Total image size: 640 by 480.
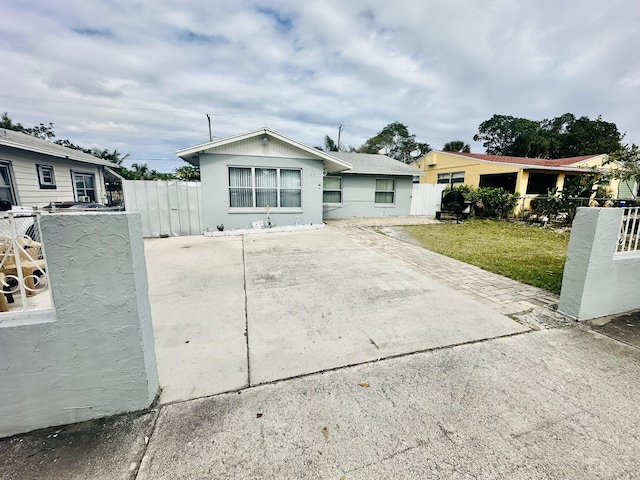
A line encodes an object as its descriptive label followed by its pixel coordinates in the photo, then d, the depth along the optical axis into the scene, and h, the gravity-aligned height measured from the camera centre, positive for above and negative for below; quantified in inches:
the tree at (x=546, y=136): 1389.0 +360.9
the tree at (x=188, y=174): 629.9 +50.0
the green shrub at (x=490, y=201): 551.5 -6.2
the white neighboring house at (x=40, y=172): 333.4 +32.1
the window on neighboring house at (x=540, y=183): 690.2 +40.8
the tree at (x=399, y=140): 1643.7 +347.4
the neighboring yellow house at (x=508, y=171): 599.5 +65.9
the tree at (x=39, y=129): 1034.1 +271.4
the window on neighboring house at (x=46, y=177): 389.1 +25.2
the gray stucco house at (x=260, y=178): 386.0 +26.7
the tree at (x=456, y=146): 1217.8 +242.7
